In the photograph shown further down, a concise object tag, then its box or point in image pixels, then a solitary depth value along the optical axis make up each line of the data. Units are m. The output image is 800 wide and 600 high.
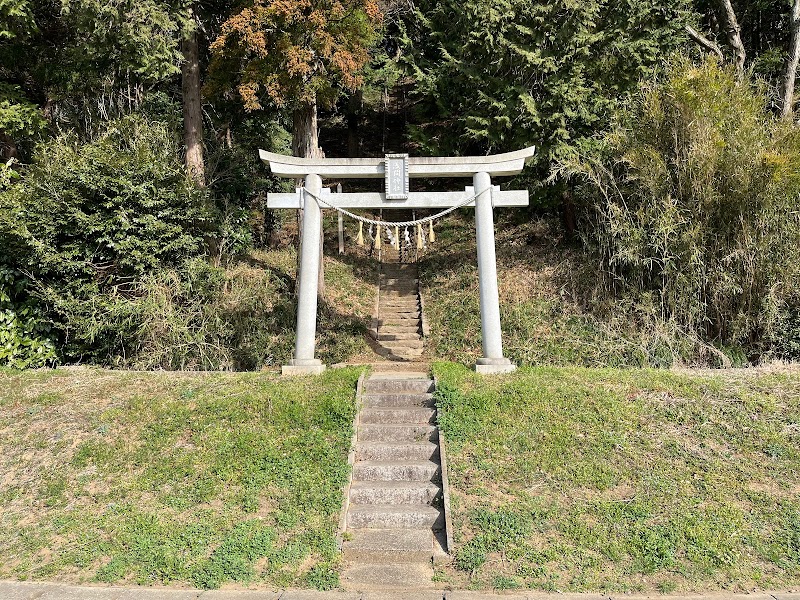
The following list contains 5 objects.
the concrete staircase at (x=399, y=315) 11.18
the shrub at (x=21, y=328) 8.83
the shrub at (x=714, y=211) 8.82
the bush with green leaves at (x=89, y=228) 8.80
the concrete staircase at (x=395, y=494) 4.70
